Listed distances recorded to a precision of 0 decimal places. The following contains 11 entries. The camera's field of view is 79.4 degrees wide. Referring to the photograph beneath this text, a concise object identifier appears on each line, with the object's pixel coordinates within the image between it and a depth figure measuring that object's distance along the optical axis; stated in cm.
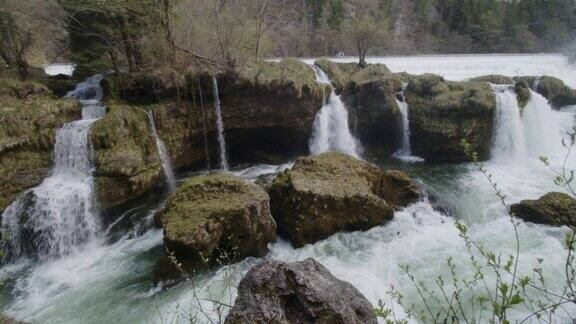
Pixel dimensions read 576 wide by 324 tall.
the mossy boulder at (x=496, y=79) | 1695
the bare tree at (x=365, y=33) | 2038
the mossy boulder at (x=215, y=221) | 680
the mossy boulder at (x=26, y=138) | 843
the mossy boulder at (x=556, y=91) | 1728
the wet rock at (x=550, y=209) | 834
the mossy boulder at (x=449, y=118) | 1358
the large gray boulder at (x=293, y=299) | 369
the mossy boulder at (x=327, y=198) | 802
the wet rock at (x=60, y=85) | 1252
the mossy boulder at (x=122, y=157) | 913
